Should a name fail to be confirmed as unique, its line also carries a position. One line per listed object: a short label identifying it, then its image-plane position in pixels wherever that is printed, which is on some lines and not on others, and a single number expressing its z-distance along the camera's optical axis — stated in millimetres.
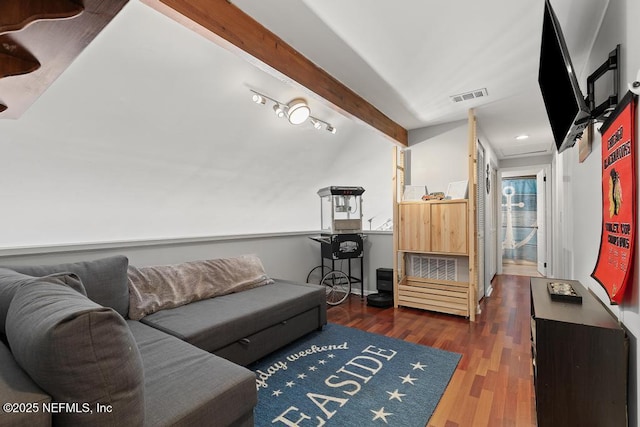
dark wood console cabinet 1317
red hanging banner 1208
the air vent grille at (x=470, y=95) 2881
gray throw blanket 2316
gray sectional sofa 845
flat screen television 1388
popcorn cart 3945
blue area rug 1784
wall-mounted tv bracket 1473
